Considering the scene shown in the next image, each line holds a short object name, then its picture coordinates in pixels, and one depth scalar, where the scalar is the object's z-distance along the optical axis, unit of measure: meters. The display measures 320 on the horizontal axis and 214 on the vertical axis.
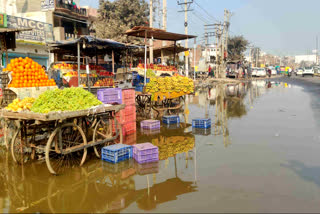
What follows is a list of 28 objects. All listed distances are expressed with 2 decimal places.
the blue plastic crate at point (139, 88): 13.23
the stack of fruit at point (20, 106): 6.02
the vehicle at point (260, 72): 59.03
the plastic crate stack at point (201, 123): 10.27
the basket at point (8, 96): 7.73
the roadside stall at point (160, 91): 12.69
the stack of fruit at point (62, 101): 5.72
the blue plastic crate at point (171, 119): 11.34
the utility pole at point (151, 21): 23.23
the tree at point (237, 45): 63.93
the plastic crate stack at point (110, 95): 8.49
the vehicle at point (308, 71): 54.39
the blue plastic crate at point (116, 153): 6.44
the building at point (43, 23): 20.61
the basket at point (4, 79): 7.66
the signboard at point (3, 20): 18.50
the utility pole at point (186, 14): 30.39
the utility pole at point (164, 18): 26.72
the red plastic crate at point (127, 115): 9.29
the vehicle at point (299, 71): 63.90
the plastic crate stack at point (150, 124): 10.43
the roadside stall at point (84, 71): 11.66
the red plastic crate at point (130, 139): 8.58
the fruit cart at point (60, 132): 5.66
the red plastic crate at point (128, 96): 9.47
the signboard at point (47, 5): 25.07
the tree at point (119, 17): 32.12
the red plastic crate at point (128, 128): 9.49
